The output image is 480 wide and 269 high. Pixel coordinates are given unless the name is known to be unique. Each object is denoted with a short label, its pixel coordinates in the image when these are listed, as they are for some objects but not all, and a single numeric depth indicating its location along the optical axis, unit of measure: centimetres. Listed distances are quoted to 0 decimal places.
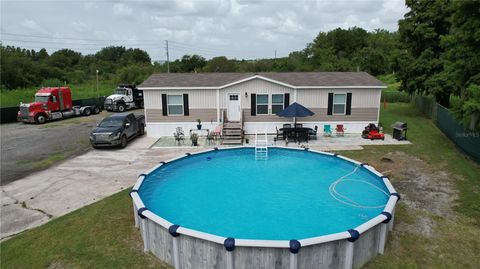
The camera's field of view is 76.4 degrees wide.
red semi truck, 2533
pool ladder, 1497
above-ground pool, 611
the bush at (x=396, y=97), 3938
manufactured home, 1947
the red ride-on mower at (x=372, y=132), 1817
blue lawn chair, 1936
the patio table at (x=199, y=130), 1970
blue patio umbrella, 1798
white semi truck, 3238
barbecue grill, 1789
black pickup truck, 1661
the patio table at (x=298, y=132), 1817
